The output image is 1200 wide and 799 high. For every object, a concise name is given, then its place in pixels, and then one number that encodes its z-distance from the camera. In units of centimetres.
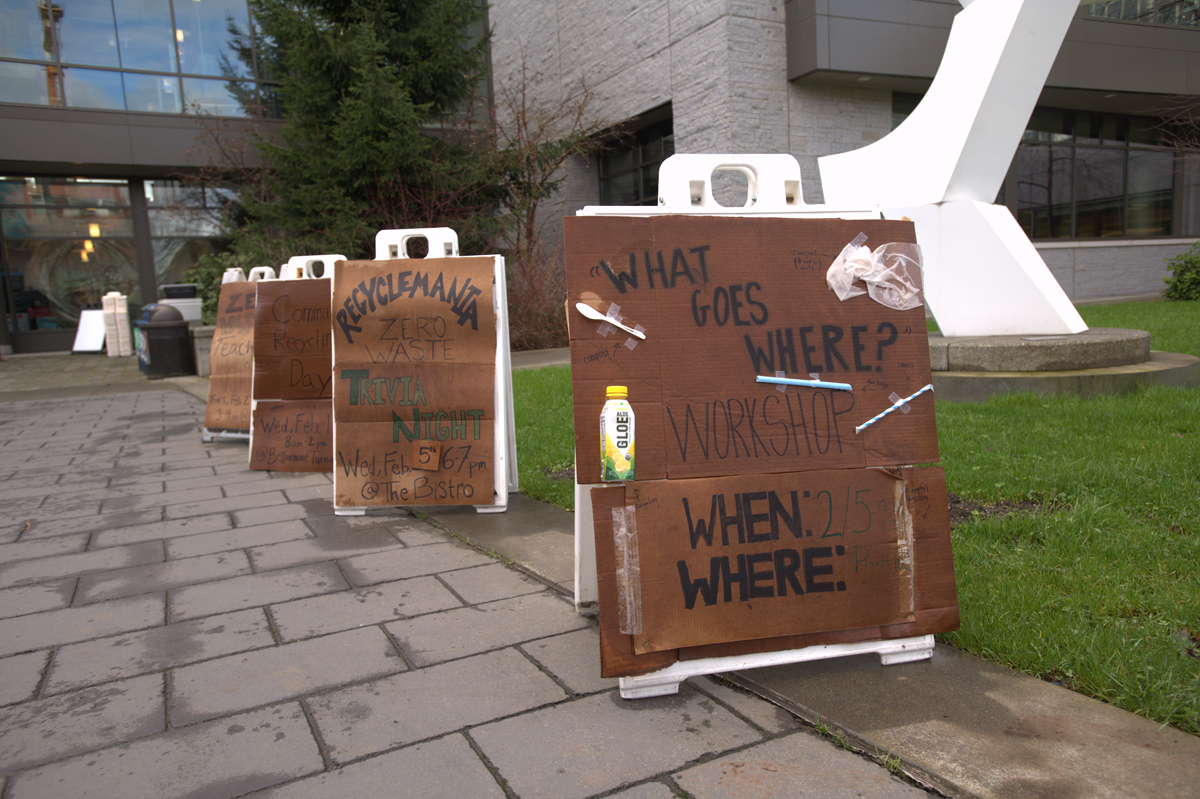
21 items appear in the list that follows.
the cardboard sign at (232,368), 674
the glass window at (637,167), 1631
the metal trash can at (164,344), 1286
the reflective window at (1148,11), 1672
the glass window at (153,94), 1717
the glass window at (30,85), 1650
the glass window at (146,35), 1723
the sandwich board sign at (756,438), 232
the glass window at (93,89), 1688
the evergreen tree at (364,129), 1312
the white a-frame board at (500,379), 432
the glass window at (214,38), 1756
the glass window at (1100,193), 1812
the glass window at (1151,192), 1902
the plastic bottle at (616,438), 230
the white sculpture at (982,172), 664
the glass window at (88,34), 1697
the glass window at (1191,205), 1947
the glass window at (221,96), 1748
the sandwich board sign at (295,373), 562
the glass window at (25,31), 1664
